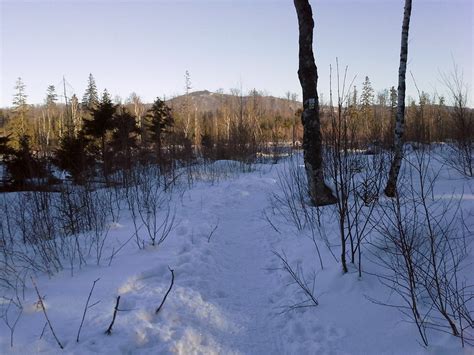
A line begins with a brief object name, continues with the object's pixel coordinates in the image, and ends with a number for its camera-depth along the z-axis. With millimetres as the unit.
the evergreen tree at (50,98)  52756
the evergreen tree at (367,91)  50228
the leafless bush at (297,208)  5430
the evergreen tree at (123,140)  9836
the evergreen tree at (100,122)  13138
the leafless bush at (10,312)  2494
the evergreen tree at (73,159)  7426
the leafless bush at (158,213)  4934
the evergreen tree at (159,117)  17766
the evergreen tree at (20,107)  34591
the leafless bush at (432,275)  2240
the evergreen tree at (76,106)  27983
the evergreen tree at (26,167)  6412
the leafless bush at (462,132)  7644
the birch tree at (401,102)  5863
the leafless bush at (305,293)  3174
